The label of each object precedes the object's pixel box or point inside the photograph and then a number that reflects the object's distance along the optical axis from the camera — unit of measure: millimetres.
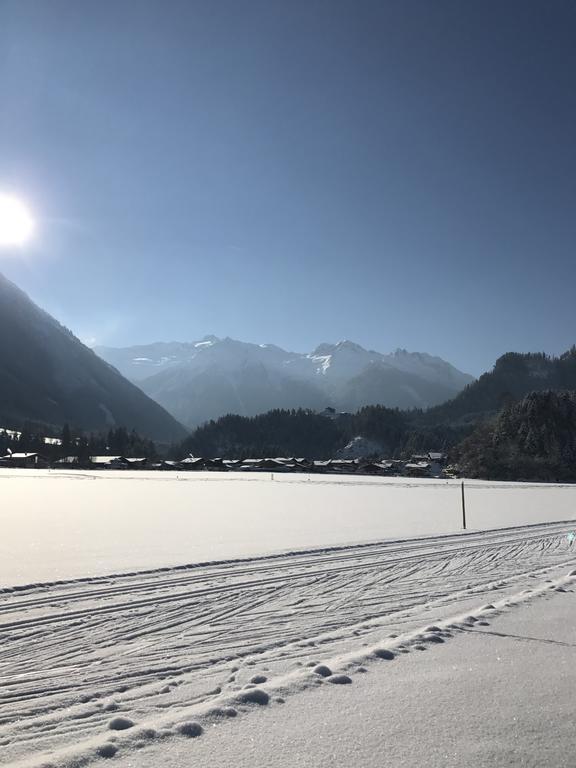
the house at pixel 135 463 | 150850
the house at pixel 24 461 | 149625
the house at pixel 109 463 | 148125
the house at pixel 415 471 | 128175
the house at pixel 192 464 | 157875
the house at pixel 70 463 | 138550
